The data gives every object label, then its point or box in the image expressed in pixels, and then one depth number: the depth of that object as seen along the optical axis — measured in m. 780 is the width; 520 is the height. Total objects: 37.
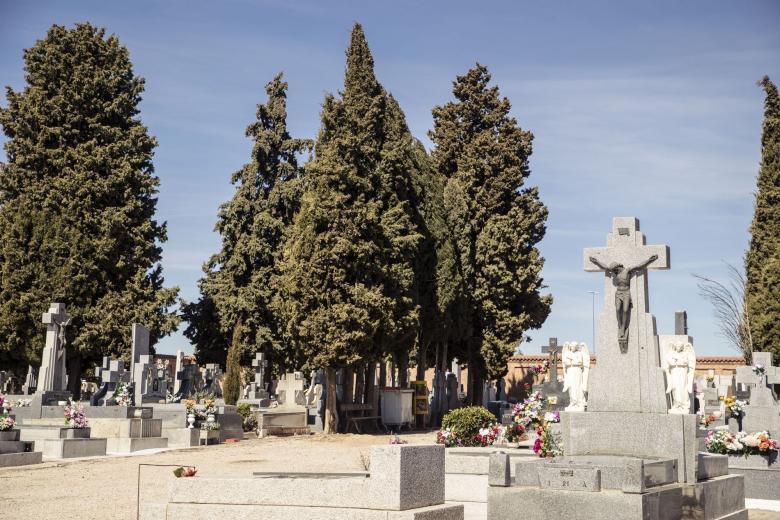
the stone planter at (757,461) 14.98
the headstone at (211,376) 39.19
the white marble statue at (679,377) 13.99
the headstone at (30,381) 36.51
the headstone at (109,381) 27.50
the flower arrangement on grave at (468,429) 16.20
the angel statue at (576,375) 19.11
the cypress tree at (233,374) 37.16
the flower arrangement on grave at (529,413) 16.83
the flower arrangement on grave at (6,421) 18.47
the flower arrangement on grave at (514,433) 16.42
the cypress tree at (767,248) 39.81
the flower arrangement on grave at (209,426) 25.22
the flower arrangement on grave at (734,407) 17.42
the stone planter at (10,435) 18.63
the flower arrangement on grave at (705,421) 19.31
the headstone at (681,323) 26.80
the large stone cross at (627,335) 12.43
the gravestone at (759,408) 16.84
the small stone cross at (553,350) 37.57
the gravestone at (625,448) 9.81
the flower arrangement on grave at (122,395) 24.77
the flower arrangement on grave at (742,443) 14.92
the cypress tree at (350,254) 28.66
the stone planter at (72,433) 21.48
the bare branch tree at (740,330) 40.81
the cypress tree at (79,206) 38.56
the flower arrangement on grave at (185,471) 9.55
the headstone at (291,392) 38.09
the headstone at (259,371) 39.09
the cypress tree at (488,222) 37.28
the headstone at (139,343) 31.00
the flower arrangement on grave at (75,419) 21.88
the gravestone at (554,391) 23.07
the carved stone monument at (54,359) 27.06
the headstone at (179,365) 36.78
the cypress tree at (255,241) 41.75
